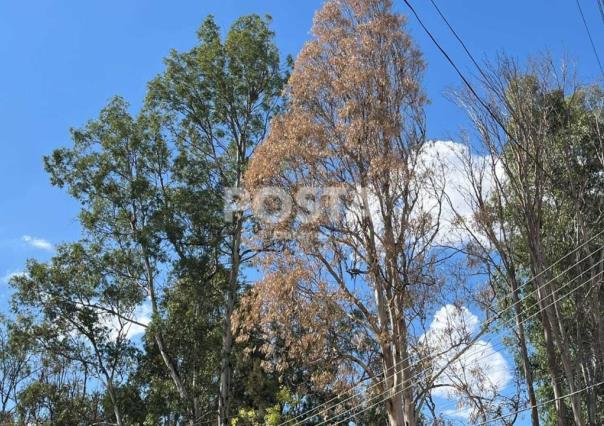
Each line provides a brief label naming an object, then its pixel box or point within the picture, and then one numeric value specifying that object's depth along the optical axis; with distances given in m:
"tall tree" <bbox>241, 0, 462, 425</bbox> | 11.63
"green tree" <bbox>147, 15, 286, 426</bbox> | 19.42
